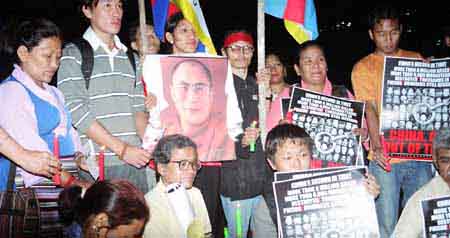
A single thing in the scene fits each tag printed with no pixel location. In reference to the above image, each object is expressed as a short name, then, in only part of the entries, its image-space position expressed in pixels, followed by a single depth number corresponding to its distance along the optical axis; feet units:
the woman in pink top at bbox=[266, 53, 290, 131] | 17.21
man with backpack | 12.74
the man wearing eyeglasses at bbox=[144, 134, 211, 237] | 12.57
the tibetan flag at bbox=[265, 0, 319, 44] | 16.22
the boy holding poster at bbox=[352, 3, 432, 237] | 15.35
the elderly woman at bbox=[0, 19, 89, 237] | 11.60
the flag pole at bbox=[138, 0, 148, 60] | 14.25
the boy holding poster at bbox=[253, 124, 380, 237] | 12.41
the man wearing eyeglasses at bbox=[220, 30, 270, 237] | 15.11
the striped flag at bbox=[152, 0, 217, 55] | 15.16
